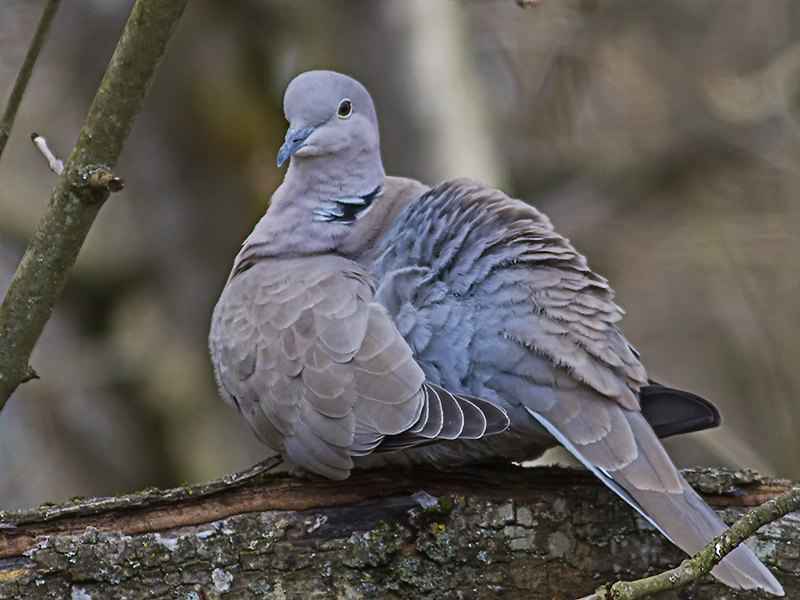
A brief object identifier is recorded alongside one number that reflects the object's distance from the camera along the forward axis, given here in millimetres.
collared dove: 5285
